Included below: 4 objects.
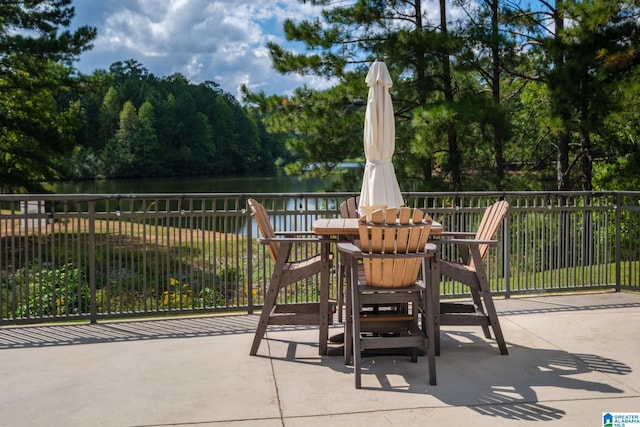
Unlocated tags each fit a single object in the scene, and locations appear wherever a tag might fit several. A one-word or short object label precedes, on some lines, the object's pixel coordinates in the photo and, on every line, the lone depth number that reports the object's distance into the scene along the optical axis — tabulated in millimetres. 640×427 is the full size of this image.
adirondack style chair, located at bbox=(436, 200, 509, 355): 4438
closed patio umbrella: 4672
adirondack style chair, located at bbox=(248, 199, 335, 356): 4355
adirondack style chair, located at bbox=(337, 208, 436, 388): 3824
